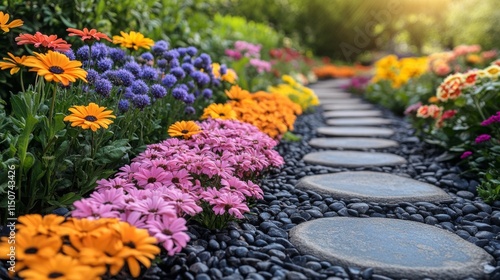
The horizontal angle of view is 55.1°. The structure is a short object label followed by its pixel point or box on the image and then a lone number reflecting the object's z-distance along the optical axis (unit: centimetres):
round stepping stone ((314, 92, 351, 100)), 754
